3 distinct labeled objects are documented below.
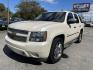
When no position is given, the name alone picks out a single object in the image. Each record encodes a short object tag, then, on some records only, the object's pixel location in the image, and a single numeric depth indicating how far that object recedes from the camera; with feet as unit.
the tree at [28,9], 72.10
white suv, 6.55
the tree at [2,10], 99.09
